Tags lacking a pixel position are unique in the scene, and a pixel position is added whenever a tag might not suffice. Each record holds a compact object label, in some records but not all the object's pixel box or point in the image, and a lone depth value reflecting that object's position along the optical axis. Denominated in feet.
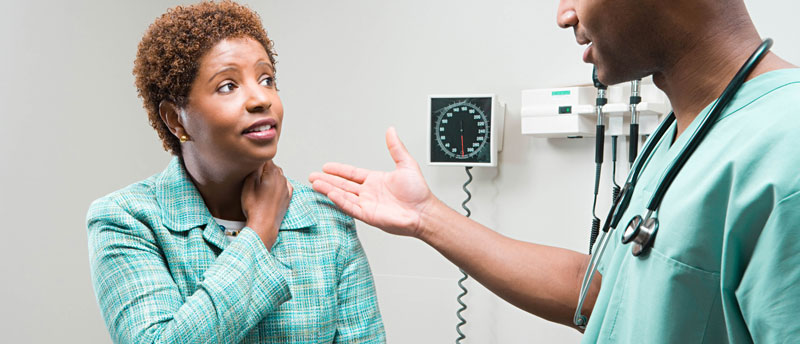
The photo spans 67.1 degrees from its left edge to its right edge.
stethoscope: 2.52
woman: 3.61
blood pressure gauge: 6.55
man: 2.15
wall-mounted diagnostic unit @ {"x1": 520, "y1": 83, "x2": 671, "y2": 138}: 6.06
